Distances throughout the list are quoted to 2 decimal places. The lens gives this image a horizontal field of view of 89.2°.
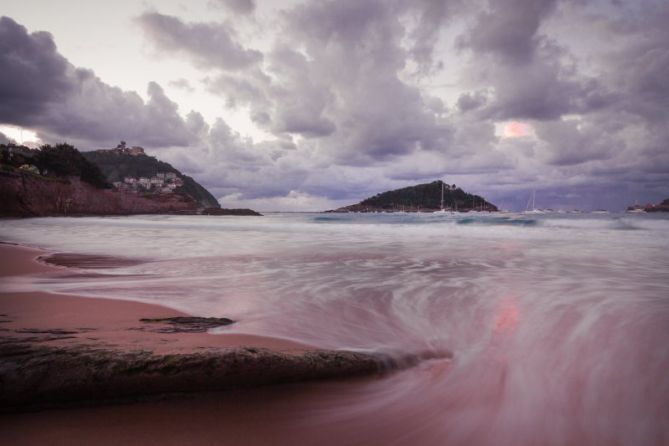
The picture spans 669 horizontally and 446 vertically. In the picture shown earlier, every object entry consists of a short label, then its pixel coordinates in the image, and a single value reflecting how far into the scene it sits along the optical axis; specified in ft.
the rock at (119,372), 5.85
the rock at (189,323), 10.11
